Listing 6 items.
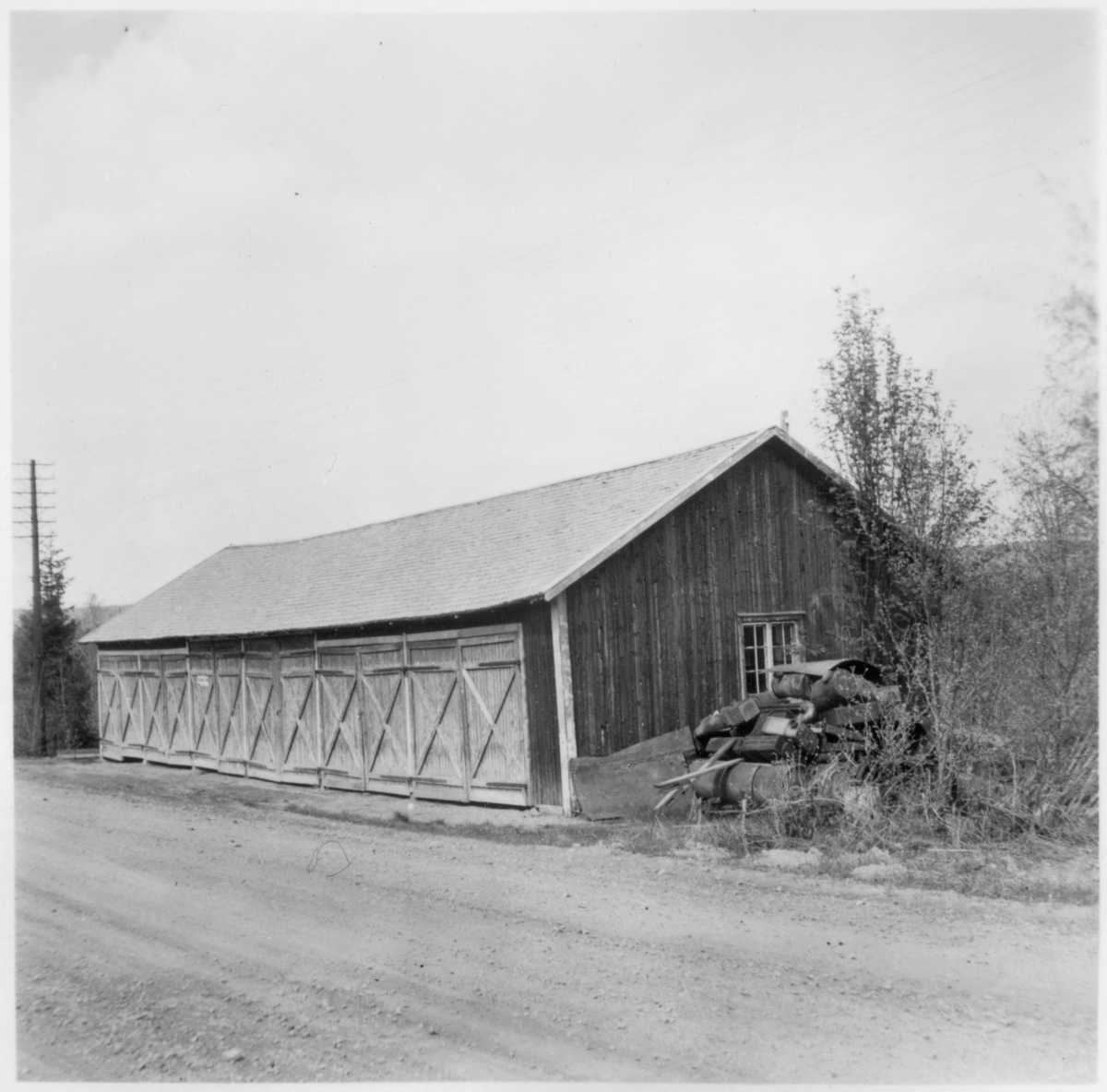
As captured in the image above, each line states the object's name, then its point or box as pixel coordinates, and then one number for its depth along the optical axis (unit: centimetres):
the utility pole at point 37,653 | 2773
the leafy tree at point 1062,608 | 902
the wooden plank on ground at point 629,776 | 1154
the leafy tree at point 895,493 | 1399
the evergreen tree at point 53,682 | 2838
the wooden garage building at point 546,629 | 1291
